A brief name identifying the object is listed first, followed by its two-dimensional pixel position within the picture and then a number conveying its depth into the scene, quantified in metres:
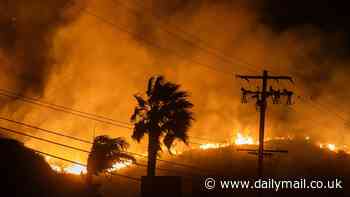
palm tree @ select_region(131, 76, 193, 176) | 53.19
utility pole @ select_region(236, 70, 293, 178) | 47.09
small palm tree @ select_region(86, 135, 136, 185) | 56.34
